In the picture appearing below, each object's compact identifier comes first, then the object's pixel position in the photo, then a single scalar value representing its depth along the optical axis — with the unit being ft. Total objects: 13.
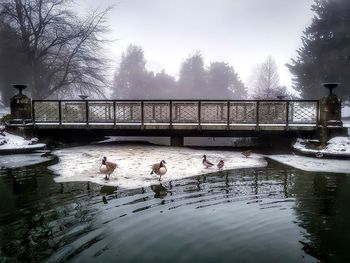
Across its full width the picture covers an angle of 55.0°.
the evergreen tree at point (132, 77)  194.80
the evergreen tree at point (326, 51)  109.19
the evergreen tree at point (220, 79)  199.41
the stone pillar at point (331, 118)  52.60
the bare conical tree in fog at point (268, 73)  221.74
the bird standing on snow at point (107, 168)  32.50
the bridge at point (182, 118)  57.62
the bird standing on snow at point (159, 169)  32.30
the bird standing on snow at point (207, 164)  38.70
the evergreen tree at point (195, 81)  198.90
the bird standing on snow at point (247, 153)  48.89
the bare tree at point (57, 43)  92.63
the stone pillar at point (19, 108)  58.23
